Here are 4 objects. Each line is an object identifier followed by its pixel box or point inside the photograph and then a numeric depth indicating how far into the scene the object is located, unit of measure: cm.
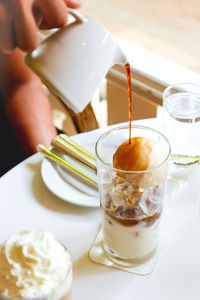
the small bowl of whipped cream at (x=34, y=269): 44
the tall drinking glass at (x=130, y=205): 54
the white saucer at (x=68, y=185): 70
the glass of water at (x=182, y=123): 80
